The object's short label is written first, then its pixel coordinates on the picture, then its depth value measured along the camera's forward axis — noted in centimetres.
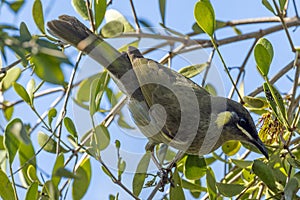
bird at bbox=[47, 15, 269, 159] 613
